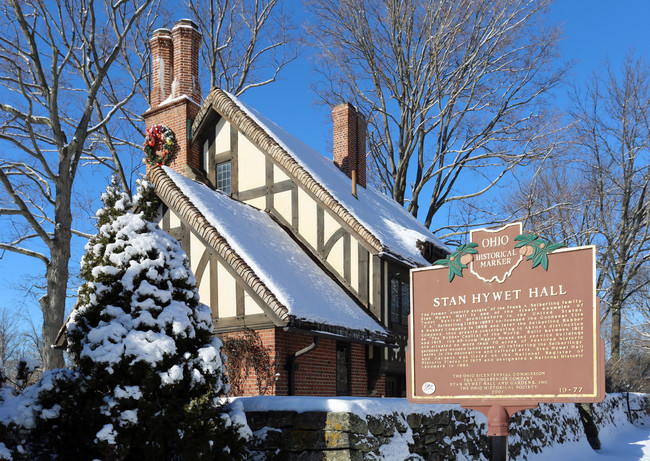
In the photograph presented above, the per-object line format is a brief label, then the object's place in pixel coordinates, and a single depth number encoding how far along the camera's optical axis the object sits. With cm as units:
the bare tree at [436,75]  2378
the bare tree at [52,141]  1700
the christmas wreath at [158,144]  1633
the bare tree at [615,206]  2905
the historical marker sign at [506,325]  635
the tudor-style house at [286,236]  1181
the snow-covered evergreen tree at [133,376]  663
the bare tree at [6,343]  4619
